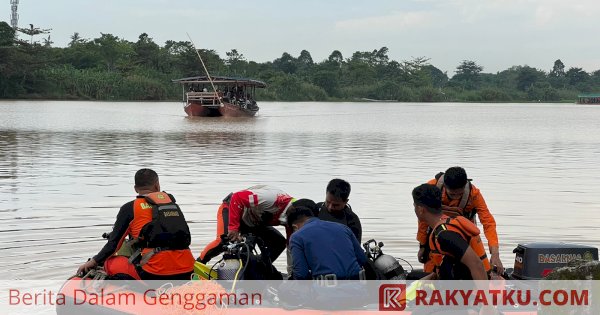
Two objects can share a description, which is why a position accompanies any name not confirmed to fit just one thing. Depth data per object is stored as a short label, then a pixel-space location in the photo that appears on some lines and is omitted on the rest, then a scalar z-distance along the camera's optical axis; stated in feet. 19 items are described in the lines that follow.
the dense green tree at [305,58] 516.32
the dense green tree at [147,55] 353.92
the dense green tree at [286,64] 495.00
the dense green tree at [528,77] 499.10
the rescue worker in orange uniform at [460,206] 26.35
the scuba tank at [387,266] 25.95
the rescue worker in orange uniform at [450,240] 19.95
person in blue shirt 22.49
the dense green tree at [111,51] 368.27
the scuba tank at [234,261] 25.86
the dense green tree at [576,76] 510.58
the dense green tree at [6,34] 304.09
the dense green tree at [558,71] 527.64
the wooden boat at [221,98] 209.67
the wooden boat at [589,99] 451.53
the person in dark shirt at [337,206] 25.25
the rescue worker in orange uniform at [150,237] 25.61
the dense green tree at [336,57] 452.10
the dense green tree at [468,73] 543.80
